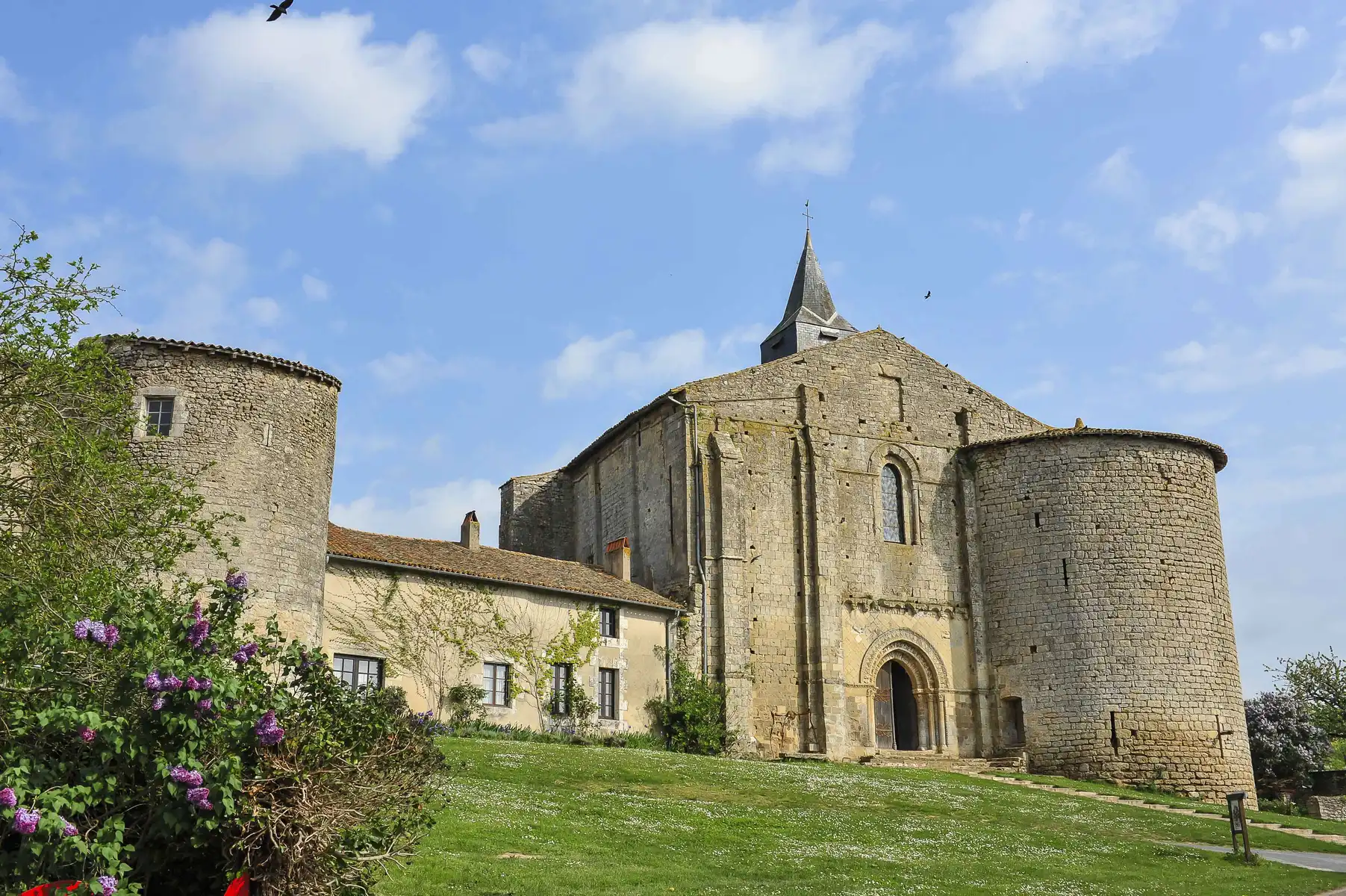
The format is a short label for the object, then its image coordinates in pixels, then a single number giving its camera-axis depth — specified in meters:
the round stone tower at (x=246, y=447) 22.02
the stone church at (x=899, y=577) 29.11
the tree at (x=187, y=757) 8.87
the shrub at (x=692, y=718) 28.14
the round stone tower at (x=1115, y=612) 29.33
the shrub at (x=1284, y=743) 37.50
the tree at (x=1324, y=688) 47.44
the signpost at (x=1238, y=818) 18.06
